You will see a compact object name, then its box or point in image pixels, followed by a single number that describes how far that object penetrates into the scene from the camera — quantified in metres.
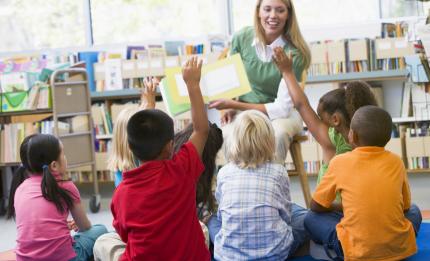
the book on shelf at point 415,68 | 4.48
